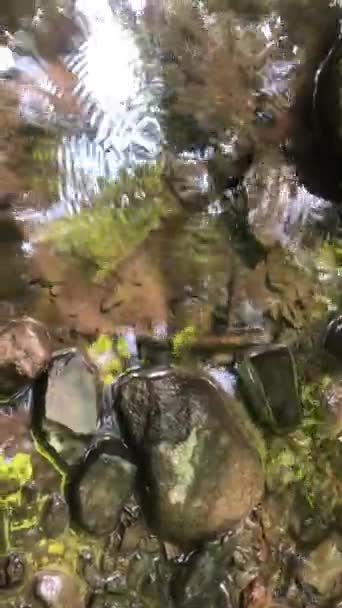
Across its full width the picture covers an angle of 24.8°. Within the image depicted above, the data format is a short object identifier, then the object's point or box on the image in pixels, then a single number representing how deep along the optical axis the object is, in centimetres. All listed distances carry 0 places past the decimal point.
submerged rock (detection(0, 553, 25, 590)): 138
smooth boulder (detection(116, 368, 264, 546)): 144
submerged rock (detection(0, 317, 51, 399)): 138
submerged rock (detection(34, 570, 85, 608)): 138
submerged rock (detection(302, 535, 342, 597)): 155
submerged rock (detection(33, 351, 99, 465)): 143
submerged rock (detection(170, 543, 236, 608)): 145
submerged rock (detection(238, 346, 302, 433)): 155
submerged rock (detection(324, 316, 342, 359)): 162
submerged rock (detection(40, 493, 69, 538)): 142
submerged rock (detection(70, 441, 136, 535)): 141
